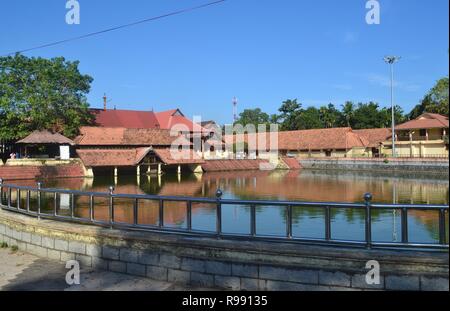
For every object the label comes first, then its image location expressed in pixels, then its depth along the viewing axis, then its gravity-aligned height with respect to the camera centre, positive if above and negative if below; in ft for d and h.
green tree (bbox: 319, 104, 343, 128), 223.51 +20.09
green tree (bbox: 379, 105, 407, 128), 201.38 +17.28
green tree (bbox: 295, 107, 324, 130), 224.53 +17.67
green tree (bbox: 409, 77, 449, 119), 161.68 +20.91
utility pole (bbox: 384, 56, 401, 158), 147.26 +32.11
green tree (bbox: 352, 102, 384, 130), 207.41 +17.94
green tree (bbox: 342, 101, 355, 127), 216.74 +21.44
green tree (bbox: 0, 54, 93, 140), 122.31 +18.47
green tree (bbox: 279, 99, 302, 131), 233.84 +23.19
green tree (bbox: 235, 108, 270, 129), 351.58 +35.11
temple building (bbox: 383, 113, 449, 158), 136.68 +5.37
